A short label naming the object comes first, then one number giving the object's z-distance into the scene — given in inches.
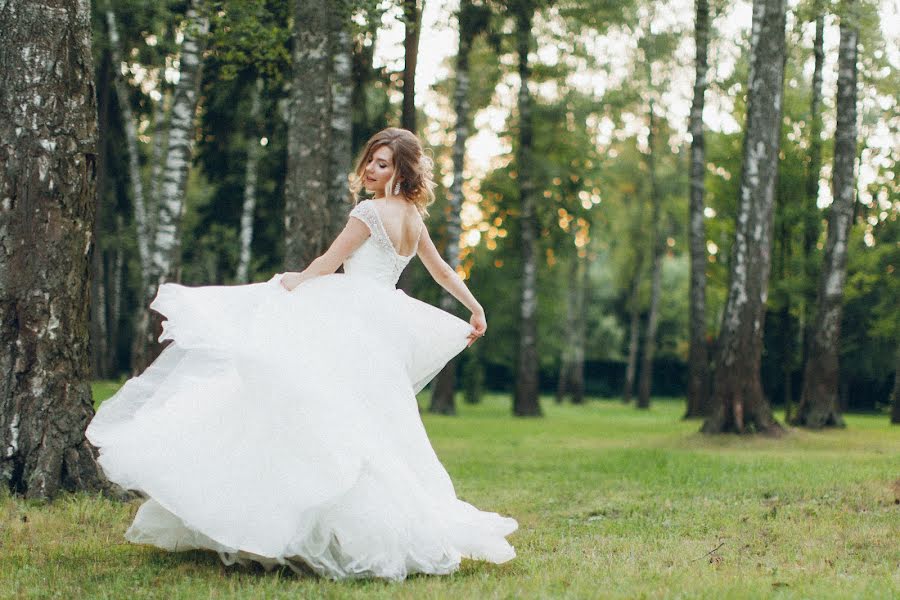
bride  209.2
